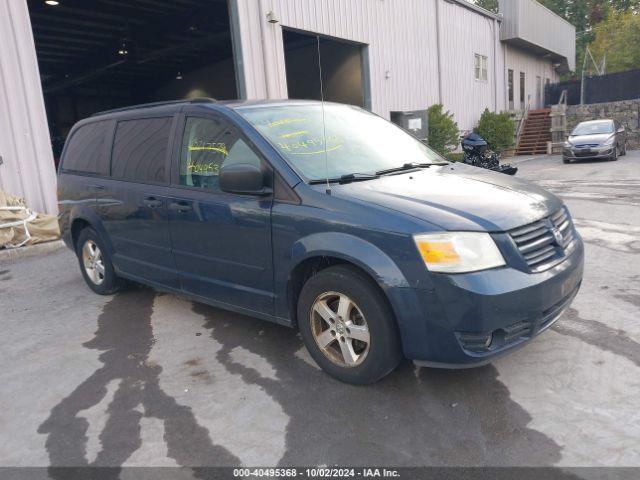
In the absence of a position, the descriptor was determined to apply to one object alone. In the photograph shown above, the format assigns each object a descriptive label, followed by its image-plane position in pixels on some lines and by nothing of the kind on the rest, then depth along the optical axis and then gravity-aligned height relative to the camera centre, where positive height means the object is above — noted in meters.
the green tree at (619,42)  36.81 +5.06
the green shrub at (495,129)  22.73 -0.32
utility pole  28.94 +1.25
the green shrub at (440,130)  17.80 -0.17
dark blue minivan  2.88 -0.61
